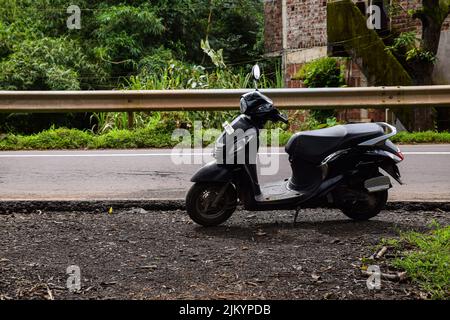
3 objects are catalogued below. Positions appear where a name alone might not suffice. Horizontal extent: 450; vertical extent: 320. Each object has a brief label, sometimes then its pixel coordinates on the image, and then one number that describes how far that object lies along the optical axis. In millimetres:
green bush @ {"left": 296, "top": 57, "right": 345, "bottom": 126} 16625
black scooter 5812
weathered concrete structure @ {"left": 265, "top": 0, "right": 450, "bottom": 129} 14766
